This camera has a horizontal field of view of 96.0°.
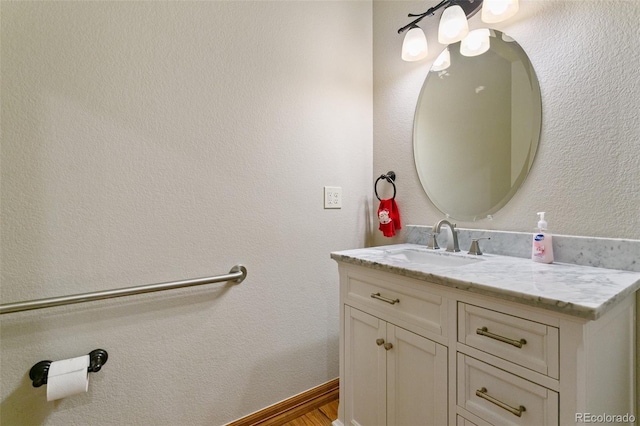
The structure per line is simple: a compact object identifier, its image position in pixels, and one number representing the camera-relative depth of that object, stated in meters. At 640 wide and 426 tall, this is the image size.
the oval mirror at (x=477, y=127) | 1.15
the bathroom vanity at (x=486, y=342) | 0.64
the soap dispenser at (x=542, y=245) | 1.00
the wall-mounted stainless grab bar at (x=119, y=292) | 0.87
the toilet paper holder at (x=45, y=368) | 0.91
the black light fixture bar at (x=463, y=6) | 1.25
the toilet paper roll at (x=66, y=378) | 0.87
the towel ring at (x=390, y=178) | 1.61
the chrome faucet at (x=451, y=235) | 1.29
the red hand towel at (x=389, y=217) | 1.55
